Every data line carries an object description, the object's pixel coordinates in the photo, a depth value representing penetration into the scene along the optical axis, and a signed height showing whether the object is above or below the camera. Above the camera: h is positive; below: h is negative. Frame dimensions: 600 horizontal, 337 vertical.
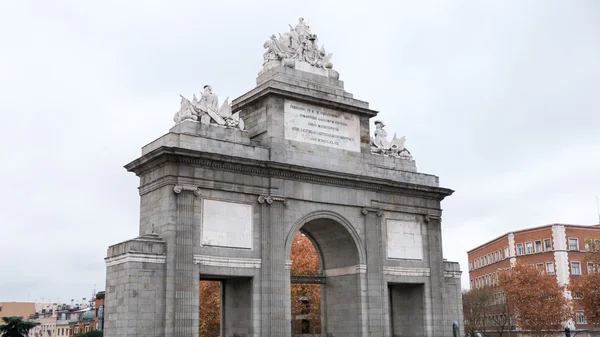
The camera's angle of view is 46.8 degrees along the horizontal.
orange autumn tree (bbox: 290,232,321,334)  51.66 +2.00
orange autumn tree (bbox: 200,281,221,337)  51.34 +1.22
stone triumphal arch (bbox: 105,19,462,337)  25.91 +4.27
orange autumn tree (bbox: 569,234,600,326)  46.66 +1.55
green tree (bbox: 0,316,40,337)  63.75 -0.35
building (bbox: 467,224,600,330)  69.75 +6.64
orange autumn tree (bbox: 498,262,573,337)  55.41 +1.19
